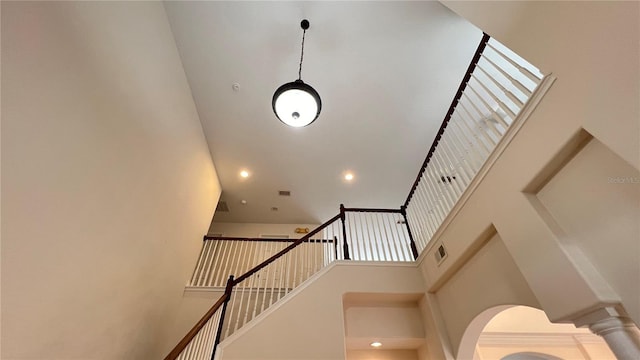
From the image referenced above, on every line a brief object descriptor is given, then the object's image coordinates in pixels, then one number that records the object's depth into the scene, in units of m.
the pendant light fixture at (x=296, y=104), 2.60
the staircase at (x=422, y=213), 2.13
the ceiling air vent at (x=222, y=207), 6.07
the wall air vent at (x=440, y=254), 2.75
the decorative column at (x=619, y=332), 1.22
